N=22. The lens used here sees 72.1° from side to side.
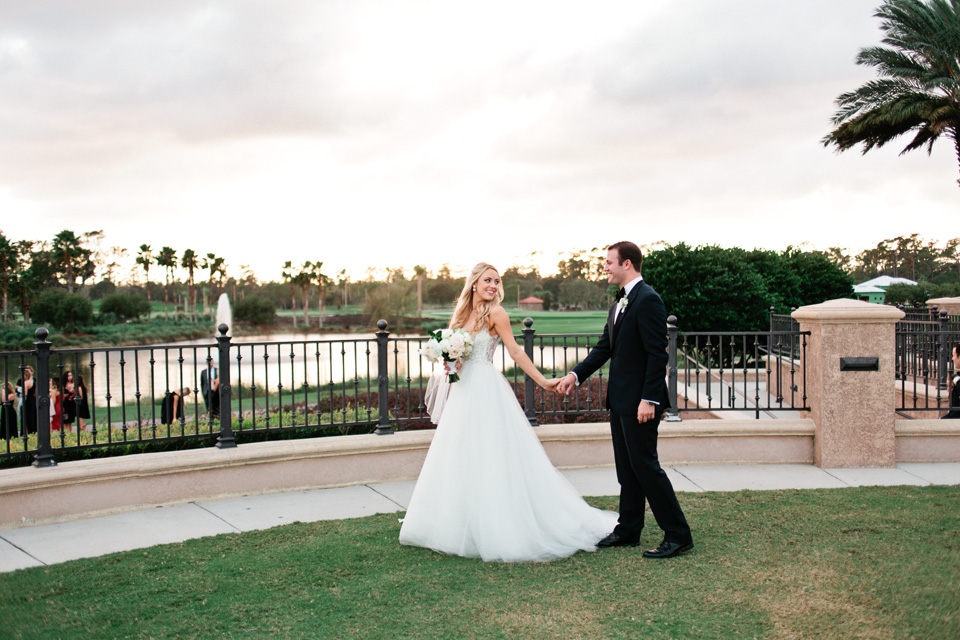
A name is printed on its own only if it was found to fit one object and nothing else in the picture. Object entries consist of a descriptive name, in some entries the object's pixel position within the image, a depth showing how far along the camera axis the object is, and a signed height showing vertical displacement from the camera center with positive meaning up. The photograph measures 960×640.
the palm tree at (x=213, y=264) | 75.19 +4.97
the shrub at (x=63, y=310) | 54.72 -0.01
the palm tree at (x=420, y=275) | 77.00 +3.78
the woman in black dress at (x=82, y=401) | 12.03 -1.75
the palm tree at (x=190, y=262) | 72.75 +5.10
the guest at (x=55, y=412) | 10.86 -1.72
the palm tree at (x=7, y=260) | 56.73 +4.46
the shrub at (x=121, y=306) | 63.69 +0.27
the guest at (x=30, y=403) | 10.58 -1.49
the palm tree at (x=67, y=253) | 61.28 +5.34
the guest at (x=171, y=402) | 6.76 -1.33
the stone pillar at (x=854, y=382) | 6.97 -0.89
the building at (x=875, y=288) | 33.59 +0.55
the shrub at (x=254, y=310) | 74.75 -0.40
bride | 4.44 -1.23
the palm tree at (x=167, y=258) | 69.25 +5.26
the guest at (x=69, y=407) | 11.17 -1.70
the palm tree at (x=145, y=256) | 69.81 +5.58
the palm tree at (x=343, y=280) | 81.38 +3.34
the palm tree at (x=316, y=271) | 75.19 +4.05
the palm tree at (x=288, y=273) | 74.62 +3.82
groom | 4.23 -0.55
